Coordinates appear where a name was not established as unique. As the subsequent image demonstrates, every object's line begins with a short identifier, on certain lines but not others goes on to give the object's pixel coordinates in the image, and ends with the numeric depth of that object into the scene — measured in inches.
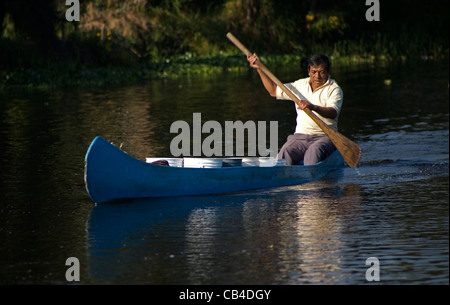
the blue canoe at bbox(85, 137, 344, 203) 698.6
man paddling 791.5
